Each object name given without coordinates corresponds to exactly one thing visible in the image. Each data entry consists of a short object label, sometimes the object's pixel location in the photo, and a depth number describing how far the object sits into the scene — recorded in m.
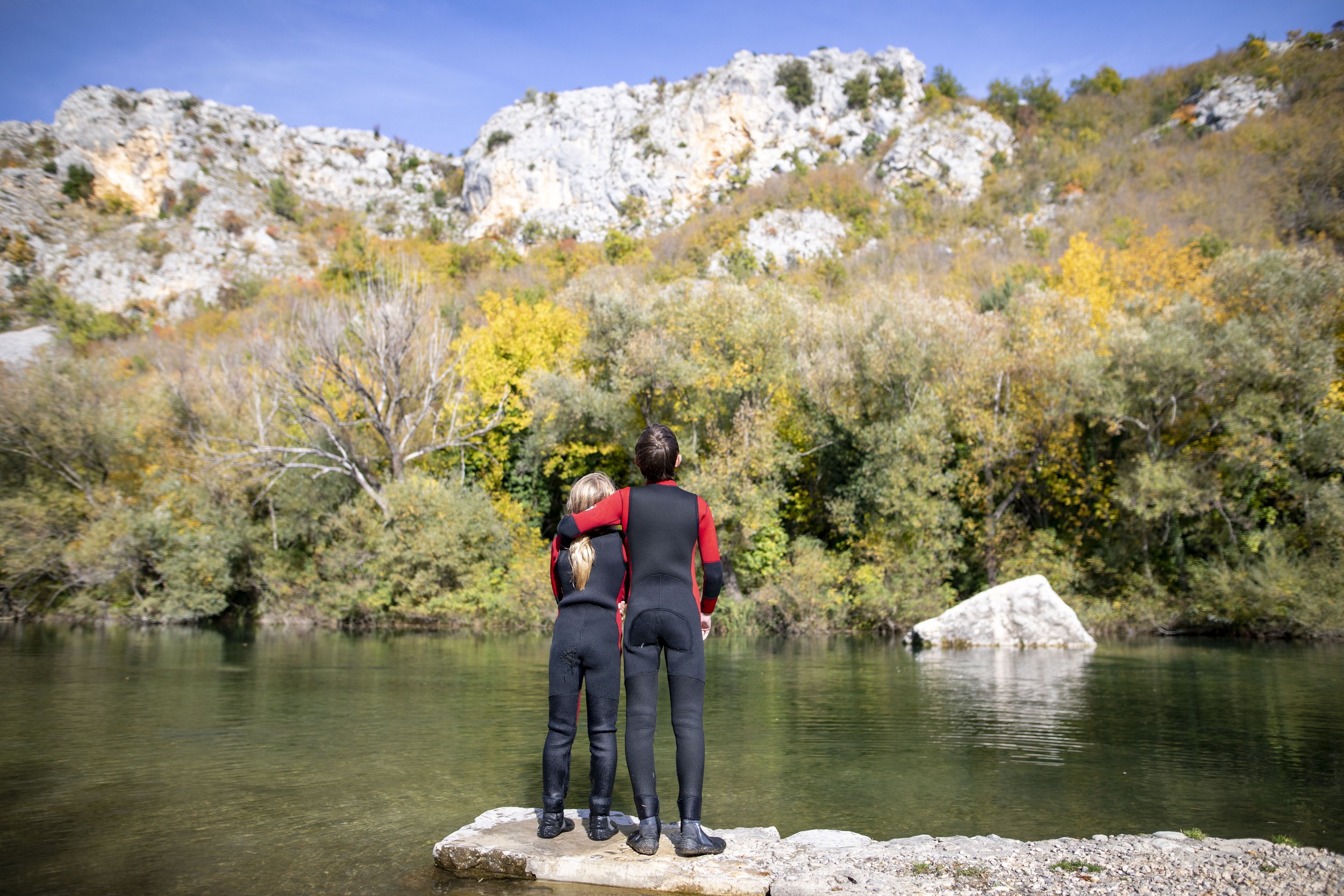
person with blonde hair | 4.57
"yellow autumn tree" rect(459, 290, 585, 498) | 32.88
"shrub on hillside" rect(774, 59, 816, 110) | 92.12
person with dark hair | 4.39
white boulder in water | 20.36
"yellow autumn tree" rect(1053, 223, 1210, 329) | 34.12
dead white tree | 28.31
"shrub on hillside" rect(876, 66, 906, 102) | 88.06
